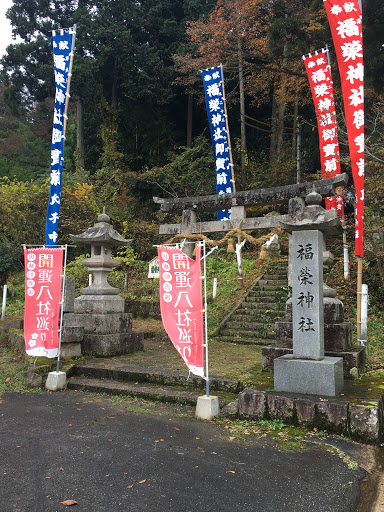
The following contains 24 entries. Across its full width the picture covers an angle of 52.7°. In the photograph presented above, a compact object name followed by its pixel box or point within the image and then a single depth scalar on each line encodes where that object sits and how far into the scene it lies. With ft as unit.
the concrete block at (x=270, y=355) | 20.57
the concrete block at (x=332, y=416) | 14.96
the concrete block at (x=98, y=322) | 27.25
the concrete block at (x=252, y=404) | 16.40
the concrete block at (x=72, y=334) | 24.85
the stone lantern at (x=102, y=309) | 26.84
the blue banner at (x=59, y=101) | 35.24
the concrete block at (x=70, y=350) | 25.20
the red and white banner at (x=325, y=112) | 34.10
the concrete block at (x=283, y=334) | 20.77
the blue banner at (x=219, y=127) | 43.37
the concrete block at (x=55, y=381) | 21.34
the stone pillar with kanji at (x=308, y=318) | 16.72
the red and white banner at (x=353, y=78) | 23.72
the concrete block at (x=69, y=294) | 32.35
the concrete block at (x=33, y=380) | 21.72
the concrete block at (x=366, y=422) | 14.43
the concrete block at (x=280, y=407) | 15.89
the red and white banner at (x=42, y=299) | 21.98
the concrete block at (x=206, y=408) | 16.65
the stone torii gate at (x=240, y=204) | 34.99
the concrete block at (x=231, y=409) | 16.85
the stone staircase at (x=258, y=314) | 34.80
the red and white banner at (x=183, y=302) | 17.17
